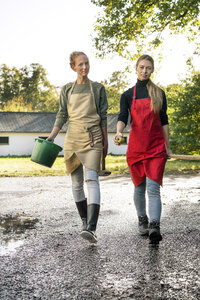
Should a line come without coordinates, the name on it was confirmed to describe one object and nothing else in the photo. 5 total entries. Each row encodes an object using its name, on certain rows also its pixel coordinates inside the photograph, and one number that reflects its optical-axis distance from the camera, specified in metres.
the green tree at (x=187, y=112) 21.23
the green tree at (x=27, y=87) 74.81
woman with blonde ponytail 4.25
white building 42.78
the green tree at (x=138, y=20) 15.05
